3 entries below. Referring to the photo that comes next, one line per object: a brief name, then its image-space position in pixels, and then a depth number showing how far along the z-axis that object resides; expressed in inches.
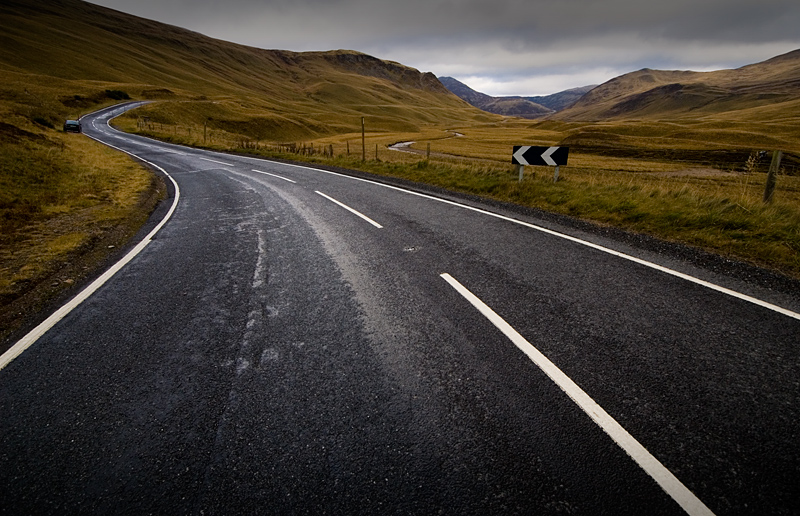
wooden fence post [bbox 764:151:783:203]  299.8
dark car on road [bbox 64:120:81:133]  1315.2
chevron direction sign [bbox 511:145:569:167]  417.7
